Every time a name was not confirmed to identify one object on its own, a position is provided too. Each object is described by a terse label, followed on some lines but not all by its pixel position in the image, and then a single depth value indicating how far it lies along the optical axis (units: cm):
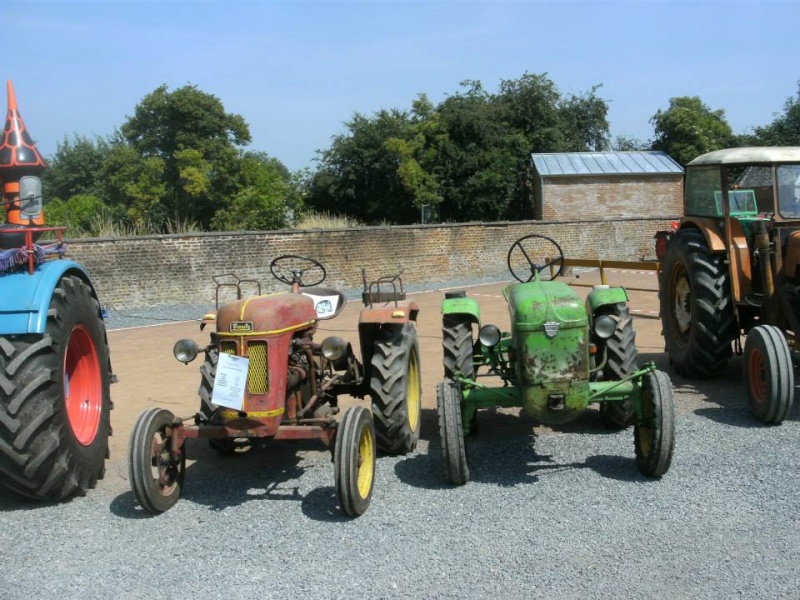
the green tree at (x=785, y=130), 3591
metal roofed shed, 3102
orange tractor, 657
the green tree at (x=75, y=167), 5253
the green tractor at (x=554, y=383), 504
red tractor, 473
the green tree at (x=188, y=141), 3058
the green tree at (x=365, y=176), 3466
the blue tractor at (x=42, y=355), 472
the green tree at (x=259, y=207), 2541
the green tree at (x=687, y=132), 4028
